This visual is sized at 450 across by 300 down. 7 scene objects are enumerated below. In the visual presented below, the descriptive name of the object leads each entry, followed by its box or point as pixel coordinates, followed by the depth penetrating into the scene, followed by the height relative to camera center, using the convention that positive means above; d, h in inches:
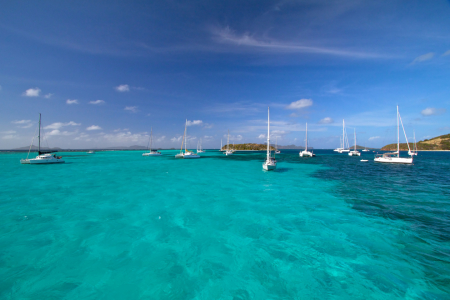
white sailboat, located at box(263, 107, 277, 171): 1397.1 -103.2
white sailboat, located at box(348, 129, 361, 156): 3789.4 -39.9
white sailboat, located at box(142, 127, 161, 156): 3831.9 -42.3
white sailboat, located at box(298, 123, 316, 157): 3519.9 -47.7
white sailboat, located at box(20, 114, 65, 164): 1875.0 -91.9
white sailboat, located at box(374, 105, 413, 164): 1888.0 -92.6
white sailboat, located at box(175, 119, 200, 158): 2987.0 -67.1
